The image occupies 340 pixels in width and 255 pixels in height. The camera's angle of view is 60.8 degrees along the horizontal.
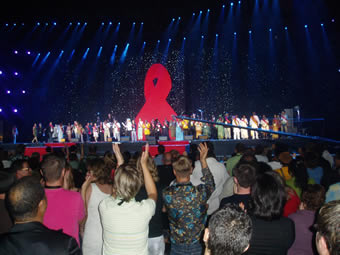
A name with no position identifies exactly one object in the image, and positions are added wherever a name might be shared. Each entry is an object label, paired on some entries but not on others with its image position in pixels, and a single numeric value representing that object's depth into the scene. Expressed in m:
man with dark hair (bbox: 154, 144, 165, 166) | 6.46
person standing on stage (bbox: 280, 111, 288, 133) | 16.39
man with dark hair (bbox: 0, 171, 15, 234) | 2.42
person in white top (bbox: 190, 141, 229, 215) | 3.55
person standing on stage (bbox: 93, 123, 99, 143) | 20.82
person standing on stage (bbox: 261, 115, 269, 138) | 18.58
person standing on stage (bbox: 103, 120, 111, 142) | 20.57
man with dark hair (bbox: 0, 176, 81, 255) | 1.57
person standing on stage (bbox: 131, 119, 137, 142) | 20.42
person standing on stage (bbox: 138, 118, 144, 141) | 20.42
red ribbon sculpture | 21.38
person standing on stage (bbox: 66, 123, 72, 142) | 20.00
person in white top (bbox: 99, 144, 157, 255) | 2.24
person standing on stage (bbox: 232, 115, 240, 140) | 19.81
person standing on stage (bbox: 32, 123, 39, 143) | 20.66
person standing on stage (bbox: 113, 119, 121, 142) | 20.25
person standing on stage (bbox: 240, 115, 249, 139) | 19.07
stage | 13.72
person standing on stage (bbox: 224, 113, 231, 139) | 20.17
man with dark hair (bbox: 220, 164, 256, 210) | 2.46
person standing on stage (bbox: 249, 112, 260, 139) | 18.83
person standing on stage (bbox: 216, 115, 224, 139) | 20.27
